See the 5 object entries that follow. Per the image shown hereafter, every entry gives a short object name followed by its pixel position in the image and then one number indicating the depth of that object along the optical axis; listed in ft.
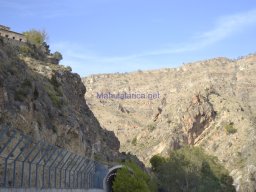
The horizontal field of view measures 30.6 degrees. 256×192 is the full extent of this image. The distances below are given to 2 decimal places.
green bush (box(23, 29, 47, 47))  303.07
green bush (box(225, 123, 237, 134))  463.83
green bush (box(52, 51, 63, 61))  351.42
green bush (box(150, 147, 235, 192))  311.47
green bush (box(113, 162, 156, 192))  220.02
